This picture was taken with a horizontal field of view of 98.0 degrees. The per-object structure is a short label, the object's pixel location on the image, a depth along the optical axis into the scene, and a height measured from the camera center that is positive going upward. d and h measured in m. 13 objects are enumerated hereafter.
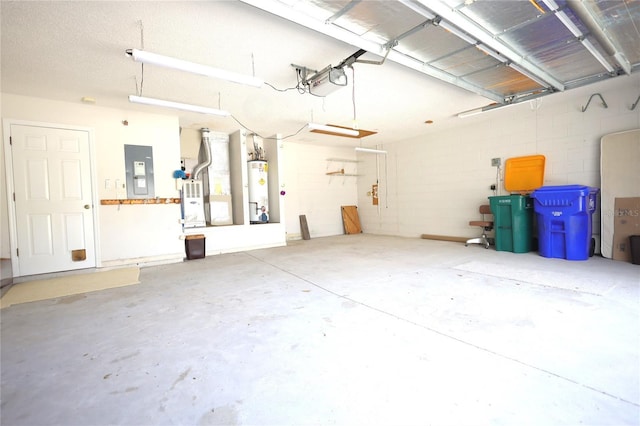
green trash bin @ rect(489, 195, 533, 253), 5.03 -0.45
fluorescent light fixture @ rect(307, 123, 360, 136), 4.92 +1.35
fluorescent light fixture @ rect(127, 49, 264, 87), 2.39 +1.31
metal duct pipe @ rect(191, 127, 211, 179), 6.10 +1.12
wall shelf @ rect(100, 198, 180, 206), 4.77 +0.15
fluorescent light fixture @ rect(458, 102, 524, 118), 4.66 +1.62
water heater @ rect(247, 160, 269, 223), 6.73 +0.31
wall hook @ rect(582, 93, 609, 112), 4.55 +1.52
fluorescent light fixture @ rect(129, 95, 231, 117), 3.37 +1.35
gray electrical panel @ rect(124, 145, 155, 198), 4.95 +0.71
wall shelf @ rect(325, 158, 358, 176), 8.74 +1.09
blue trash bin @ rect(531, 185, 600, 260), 4.26 -0.37
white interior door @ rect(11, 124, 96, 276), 4.14 +0.21
